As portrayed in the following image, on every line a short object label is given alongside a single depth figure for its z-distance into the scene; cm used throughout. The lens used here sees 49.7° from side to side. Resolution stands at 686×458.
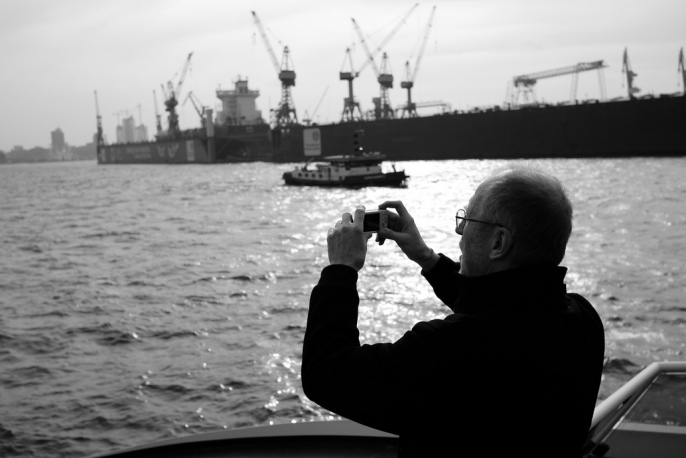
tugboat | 3222
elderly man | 116
